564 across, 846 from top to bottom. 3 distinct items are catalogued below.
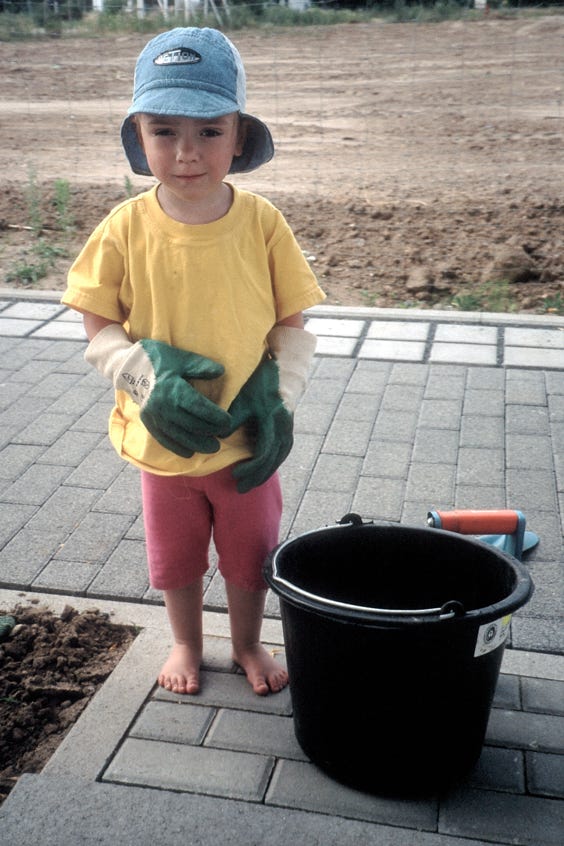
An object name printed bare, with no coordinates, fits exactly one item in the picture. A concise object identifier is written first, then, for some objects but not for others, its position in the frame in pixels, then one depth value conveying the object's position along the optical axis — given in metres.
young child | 2.28
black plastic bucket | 2.16
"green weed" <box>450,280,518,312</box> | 6.22
